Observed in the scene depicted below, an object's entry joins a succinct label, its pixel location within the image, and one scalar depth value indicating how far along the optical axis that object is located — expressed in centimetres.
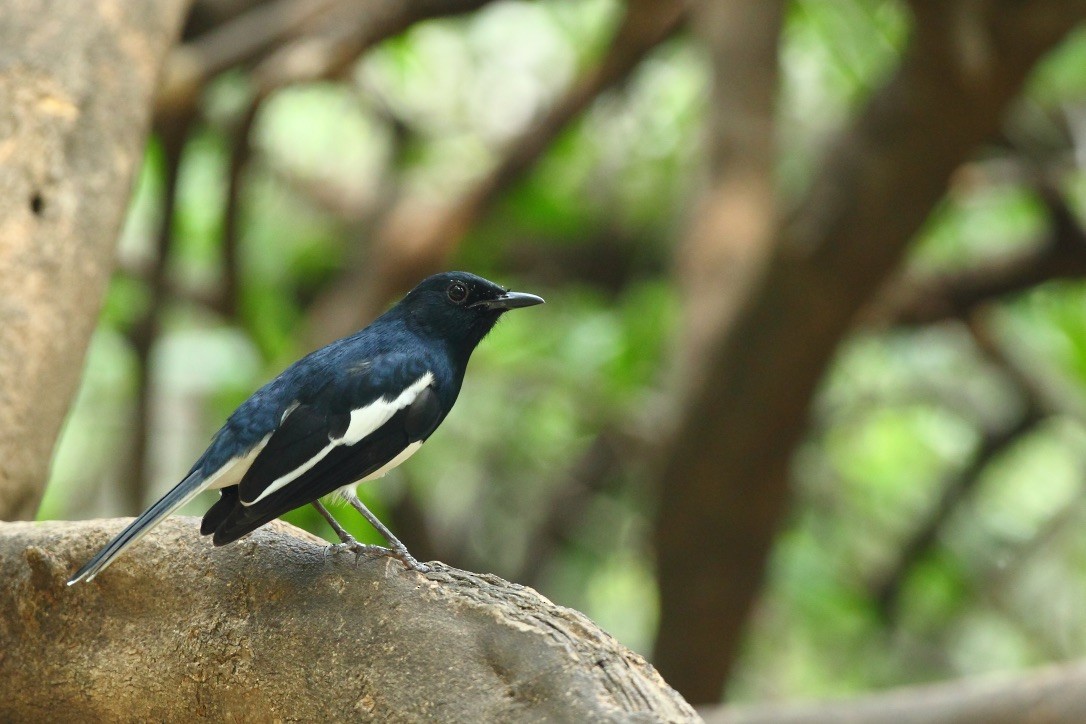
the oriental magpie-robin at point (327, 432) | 459
